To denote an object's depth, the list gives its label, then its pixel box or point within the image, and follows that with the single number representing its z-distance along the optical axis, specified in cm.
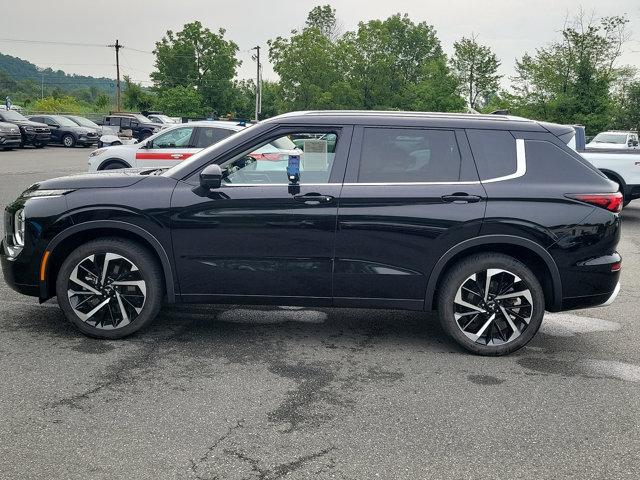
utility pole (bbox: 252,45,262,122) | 7172
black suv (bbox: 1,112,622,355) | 502
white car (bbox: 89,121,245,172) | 1353
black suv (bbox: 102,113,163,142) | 3956
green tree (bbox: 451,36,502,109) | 6594
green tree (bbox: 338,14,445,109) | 7350
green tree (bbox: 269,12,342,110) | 7206
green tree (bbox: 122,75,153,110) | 8681
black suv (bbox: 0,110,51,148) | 3234
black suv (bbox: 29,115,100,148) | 3650
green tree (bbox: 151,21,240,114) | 8956
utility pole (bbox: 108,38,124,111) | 7381
